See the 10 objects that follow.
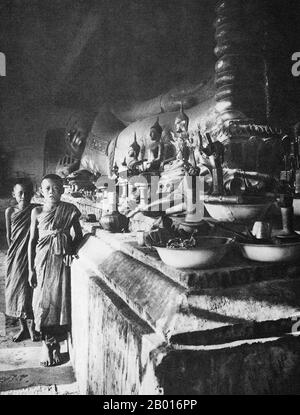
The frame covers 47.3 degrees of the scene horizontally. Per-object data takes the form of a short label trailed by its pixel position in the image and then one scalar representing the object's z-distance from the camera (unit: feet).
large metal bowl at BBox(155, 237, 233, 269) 5.68
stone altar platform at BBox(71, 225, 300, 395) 4.74
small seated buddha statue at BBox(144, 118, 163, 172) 19.96
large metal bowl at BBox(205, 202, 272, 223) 7.77
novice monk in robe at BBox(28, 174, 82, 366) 11.16
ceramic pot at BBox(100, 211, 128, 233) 11.36
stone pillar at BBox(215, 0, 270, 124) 16.81
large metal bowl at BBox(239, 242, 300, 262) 5.99
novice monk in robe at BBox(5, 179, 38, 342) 13.41
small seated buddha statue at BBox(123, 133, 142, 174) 13.29
